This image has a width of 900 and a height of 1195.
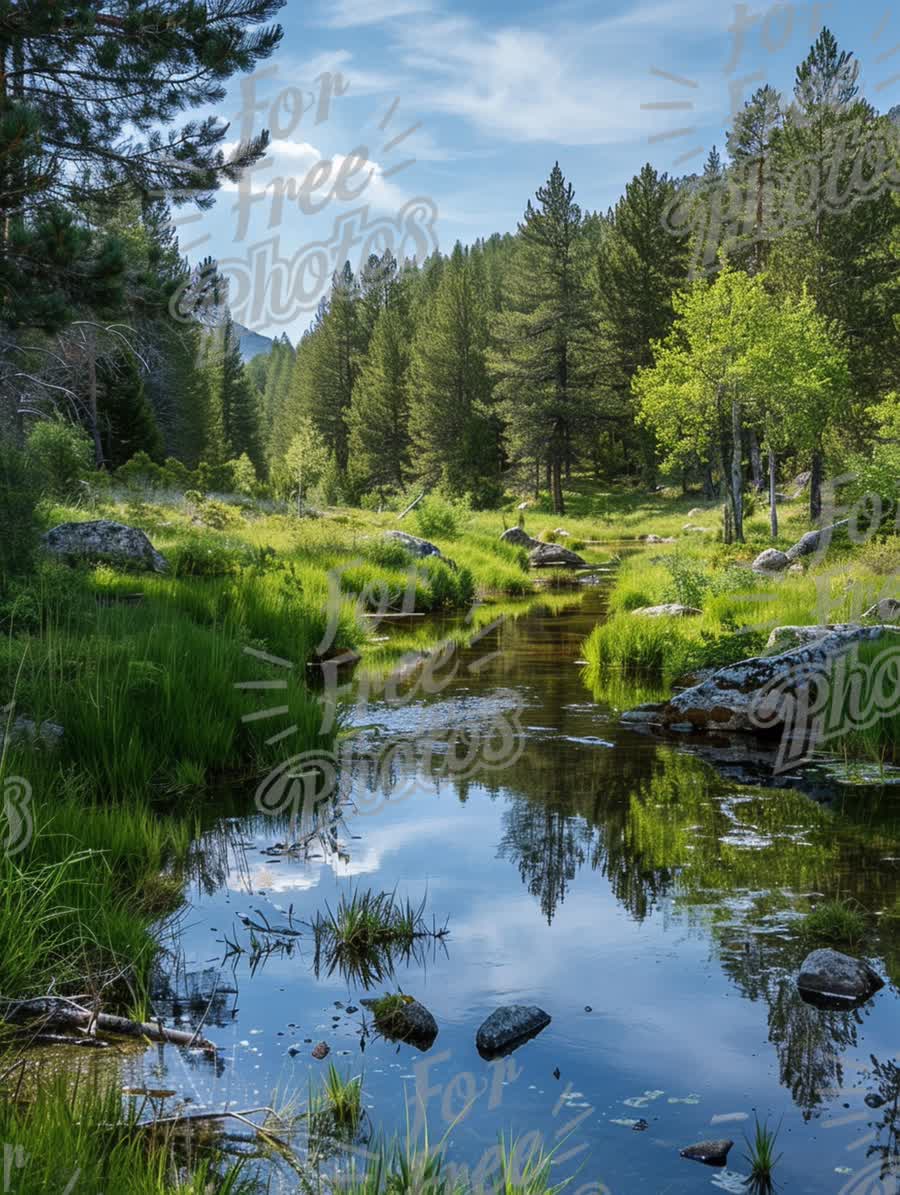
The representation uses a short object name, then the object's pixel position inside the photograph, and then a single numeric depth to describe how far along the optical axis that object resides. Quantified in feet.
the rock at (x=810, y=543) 87.20
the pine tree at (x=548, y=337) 167.02
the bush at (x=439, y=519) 92.12
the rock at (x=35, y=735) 21.50
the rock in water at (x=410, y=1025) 14.08
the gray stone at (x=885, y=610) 41.96
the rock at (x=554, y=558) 102.65
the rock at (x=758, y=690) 32.22
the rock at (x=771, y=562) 81.66
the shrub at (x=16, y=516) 33.09
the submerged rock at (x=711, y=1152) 11.44
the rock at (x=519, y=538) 106.42
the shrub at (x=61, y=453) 76.18
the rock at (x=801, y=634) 35.24
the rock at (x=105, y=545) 44.65
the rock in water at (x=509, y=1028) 13.82
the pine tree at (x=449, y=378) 194.70
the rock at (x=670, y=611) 51.21
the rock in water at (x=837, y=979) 15.19
